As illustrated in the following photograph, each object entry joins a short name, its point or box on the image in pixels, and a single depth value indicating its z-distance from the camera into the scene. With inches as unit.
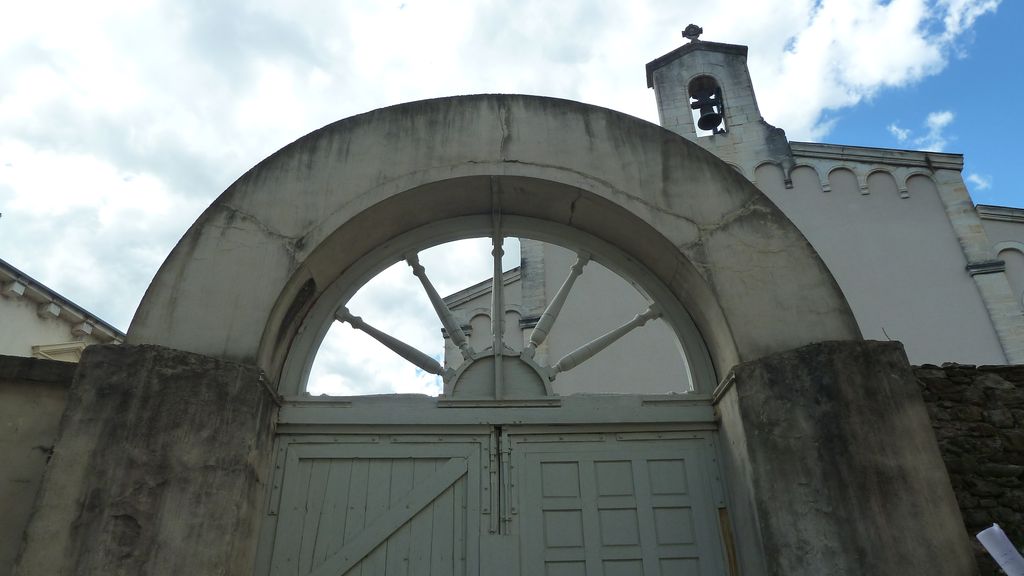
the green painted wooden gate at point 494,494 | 138.6
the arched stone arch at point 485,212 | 147.5
